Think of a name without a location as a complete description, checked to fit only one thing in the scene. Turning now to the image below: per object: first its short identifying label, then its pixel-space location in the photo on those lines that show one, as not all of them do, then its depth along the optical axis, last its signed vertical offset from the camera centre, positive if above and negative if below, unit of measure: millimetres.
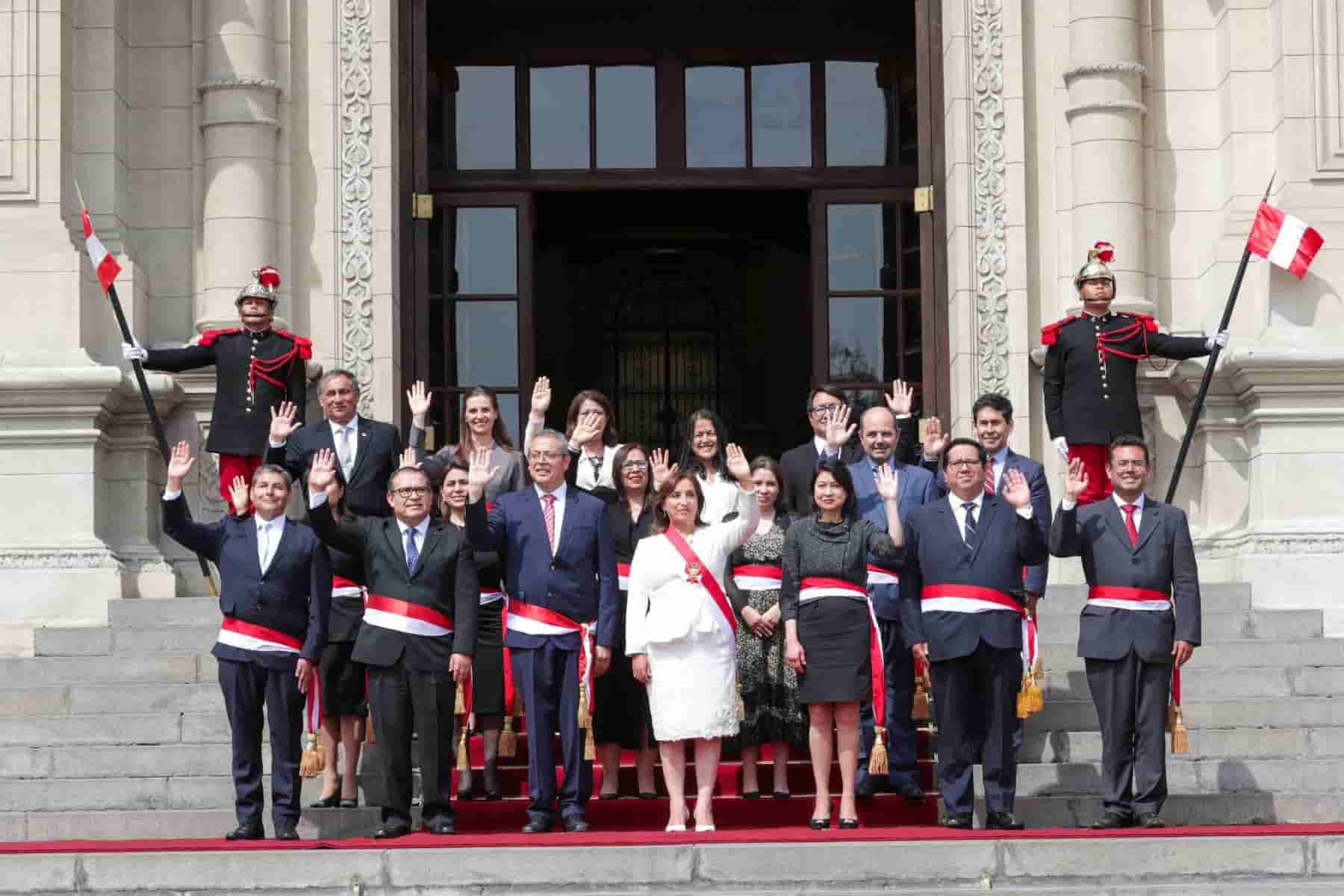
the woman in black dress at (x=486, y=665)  10273 -642
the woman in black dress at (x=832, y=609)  9641 -384
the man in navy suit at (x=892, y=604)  10180 -388
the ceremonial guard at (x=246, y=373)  12078 +814
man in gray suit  9648 -429
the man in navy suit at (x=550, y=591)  9688 -301
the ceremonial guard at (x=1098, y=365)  12148 +819
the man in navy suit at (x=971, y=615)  9609 -415
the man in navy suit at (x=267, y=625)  9594 -426
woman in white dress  9570 -490
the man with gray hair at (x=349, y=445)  11070 +392
